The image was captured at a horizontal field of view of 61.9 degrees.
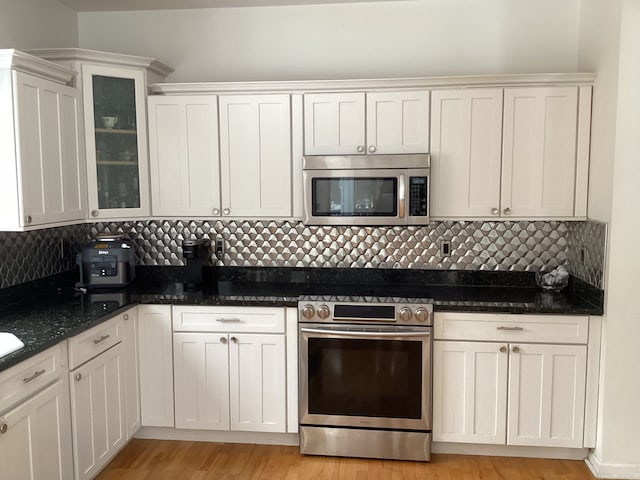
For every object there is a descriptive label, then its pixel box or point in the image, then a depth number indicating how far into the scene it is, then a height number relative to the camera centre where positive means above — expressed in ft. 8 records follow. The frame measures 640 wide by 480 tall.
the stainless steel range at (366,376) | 9.87 -3.22
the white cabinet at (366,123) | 10.59 +1.65
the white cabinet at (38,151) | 8.46 +0.91
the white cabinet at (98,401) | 8.48 -3.35
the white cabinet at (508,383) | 9.75 -3.28
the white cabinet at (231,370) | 10.39 -3.25
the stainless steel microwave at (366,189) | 10.39 +0.31
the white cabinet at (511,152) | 10.32 +1.04
